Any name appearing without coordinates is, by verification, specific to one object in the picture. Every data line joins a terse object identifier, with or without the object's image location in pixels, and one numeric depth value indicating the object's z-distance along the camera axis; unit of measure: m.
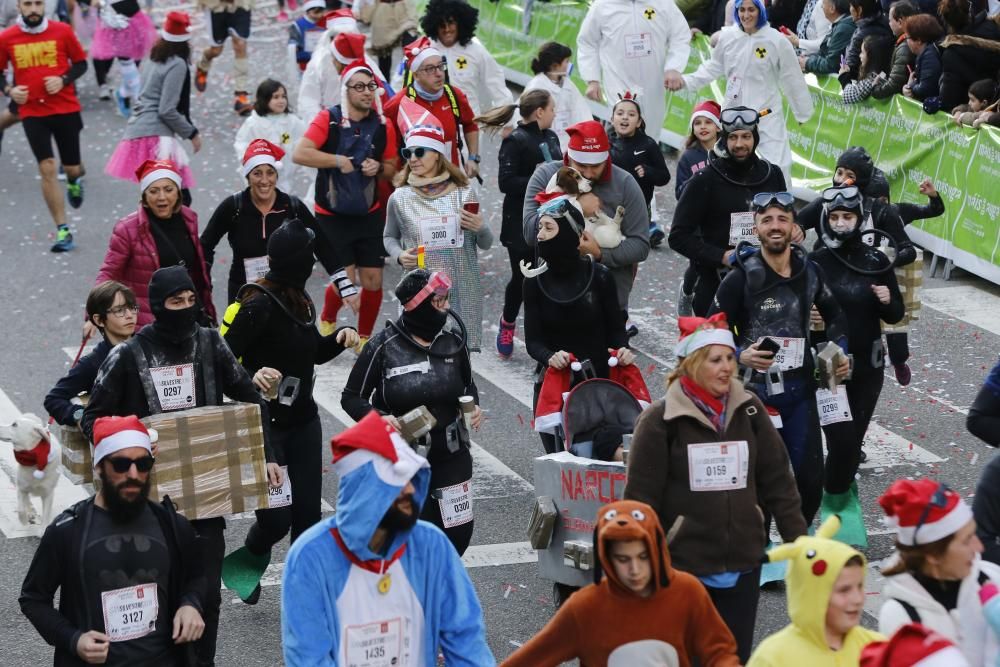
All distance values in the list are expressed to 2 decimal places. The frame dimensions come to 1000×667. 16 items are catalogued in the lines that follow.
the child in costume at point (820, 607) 10.25
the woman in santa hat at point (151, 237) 19.19
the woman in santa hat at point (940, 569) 10.57
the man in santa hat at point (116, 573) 12.12
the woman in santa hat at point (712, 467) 13.21
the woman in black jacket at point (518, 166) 25.06
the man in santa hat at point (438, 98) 25.87
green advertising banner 28.16
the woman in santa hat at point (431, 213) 21.67
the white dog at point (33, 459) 18.22
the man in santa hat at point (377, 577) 10.48
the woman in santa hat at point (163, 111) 28.45
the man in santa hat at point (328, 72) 27.20
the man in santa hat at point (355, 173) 24.25
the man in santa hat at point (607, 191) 20.86
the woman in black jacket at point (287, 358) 16.19
